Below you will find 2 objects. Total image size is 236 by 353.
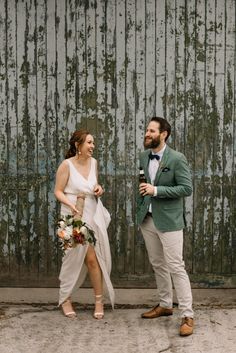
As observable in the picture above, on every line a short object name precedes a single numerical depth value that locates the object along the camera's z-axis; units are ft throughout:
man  23.07
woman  24.71
